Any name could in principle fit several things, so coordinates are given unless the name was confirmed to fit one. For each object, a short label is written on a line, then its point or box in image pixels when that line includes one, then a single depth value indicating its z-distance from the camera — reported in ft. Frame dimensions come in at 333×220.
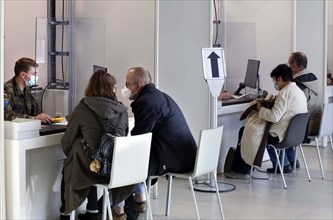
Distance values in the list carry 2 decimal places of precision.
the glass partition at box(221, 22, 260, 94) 26.50
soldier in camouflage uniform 16.96
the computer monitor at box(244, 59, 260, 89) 23.90
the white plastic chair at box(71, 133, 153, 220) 13.21
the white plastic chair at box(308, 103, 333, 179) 21.82
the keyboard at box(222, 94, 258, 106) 22.43
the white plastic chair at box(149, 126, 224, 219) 14.90
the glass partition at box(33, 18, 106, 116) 21.67
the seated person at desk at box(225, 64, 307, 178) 20.17
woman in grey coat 13.76
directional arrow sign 18.90
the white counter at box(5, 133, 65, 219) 13.41
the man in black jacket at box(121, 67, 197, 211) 15.01
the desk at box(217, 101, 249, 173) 22.11
